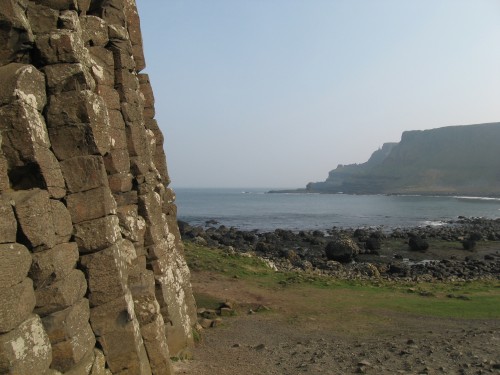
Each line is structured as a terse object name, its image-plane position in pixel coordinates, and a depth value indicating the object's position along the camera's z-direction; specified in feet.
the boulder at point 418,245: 169.78
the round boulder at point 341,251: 146.72
